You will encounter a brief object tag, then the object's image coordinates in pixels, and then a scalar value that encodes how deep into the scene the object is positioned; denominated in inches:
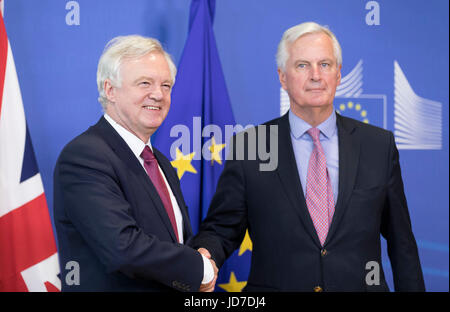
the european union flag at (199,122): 129.6
